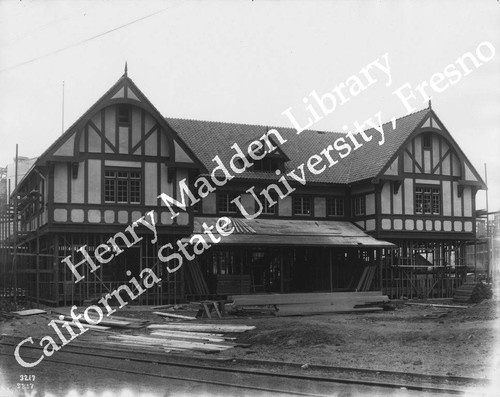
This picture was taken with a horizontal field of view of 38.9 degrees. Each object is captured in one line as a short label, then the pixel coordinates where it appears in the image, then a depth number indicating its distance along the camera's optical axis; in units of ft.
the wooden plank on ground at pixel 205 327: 69.62
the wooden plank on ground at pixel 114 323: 76.74
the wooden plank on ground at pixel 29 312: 86.28
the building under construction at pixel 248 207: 102.53
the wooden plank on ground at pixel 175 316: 86.10
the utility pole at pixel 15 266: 90.48
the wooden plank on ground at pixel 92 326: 76.02
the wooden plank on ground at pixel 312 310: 92.07
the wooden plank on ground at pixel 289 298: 89.56
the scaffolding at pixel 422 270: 123.54
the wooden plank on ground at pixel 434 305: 102.22
